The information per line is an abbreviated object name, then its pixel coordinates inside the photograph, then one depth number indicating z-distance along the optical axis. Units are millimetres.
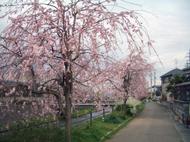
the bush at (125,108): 17336
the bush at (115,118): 13029
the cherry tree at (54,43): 4261
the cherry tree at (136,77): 15617
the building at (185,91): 15670
